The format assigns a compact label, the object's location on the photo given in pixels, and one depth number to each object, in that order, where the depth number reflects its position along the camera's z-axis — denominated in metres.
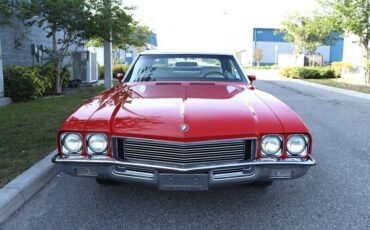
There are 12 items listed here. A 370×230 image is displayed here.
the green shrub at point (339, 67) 24.59
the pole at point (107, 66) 15.52
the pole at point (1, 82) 9.91
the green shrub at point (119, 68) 22.93
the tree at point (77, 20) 11.68
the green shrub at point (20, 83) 10.35
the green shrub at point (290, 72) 26.73
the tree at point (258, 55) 63.14
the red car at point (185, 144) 3.29
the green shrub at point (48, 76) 12.40
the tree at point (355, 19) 19.48
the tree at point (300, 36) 35.94
